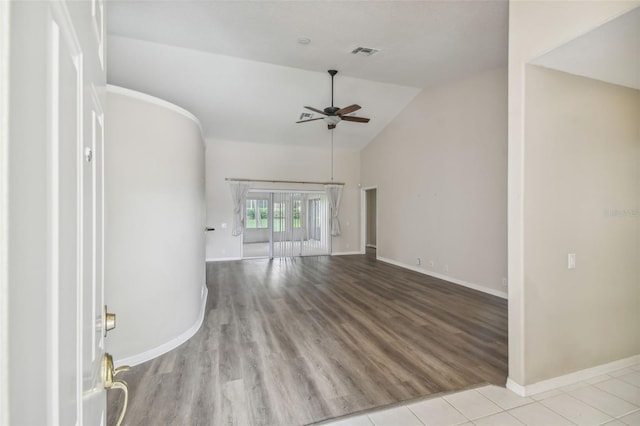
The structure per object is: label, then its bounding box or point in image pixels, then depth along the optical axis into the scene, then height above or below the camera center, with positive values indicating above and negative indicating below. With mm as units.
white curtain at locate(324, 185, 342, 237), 8820 +292
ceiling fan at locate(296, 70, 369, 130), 4746 +1647
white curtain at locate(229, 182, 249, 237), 7835 +176
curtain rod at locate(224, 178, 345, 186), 7855 +882
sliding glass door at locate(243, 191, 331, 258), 8484 -263
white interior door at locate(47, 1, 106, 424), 428 +2
